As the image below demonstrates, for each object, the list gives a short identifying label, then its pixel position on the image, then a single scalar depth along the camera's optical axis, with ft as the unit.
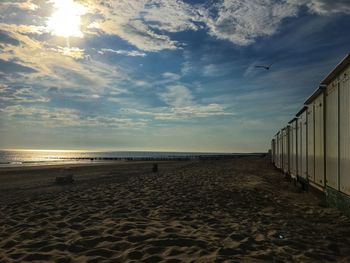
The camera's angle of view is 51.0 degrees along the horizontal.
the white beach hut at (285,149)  67.30
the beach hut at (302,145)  42.92
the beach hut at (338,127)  24.06
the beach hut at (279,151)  88.48
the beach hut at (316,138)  32.65
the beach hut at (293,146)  53.88
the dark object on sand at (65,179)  65.51
